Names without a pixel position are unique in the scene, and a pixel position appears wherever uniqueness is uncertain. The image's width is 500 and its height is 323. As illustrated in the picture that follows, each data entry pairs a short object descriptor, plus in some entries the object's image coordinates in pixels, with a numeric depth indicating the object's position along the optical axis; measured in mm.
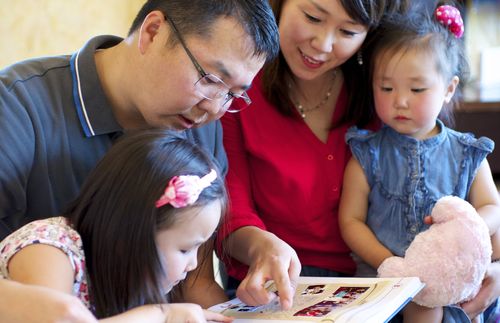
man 1267
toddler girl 1637
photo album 1199
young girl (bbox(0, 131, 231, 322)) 1093
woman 1598
